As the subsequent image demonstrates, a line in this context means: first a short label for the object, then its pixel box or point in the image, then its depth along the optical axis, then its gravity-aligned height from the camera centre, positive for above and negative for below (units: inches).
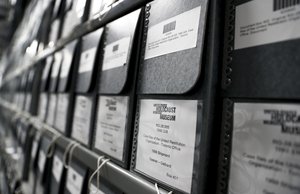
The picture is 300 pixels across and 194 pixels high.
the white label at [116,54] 27.6 +5.7
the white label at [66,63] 44.2 +6.7
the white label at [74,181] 35.3 -9.5
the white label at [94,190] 30.0 -8.6
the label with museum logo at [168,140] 19.2 -1.9
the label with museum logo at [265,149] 13.4 -1.3
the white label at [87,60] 35.6 +6.2
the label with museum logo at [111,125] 27.7 -1.6
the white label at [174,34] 19.8 +6.0
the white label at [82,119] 36.5 -1.6
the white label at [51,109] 55.6 -0.9
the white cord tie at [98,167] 28.9 -5.8
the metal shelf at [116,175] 22.4 -5.7
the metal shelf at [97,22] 27.8 +10.6
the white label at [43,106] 64.2 -0.5
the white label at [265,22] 14.1 +5.3
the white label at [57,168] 44.6 -10.0
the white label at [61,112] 46.6 -1.1
